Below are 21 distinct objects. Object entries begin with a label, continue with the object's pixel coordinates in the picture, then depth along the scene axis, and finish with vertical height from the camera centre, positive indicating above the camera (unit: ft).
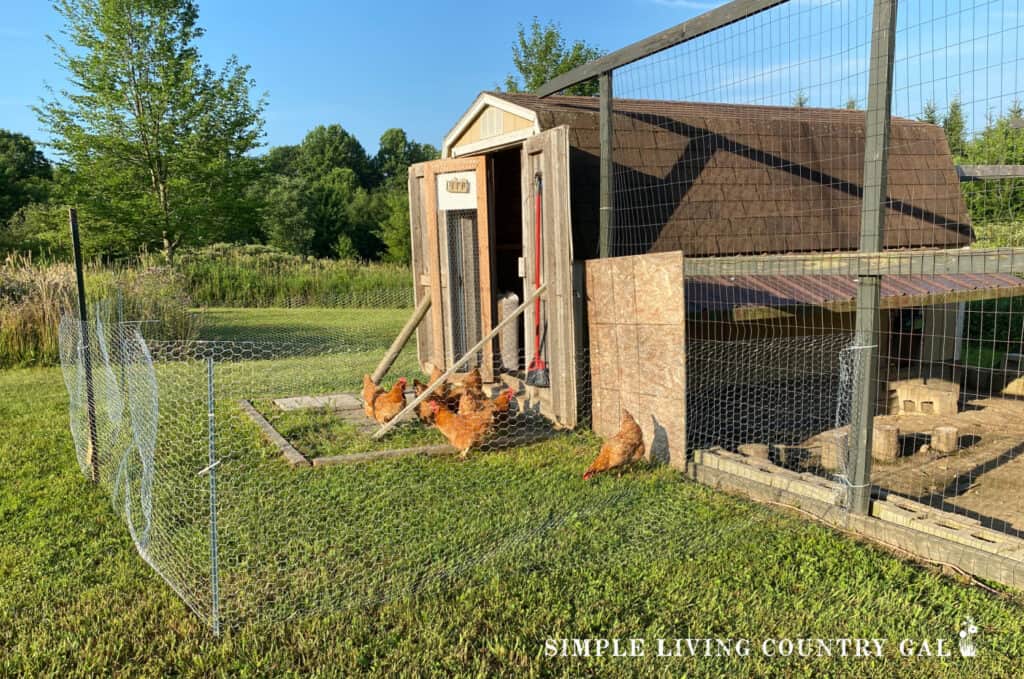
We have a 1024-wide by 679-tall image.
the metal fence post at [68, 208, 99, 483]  16.47 -2.90
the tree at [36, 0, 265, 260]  64.28 +11.86
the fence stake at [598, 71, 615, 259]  19.97 +1.85
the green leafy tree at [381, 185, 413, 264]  126.41 +3.19
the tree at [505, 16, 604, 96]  75.15 +19.93
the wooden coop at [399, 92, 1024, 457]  19.38 +0.38
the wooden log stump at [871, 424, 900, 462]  18.44 -5.41
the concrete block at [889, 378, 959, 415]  23.32 -5.38
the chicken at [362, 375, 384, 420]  21.57 -4.46
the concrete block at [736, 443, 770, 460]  16.92 -5.05
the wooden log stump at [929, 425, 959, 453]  18.69 -5.41
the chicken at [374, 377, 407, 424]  20.68 -4.54
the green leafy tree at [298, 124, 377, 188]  203.62 +29.13
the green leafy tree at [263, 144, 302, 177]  213.30 +29.75
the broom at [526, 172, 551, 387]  21.56 -3.11
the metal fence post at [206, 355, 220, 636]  9.78 -4.23
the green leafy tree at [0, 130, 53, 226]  115.22 +16.25
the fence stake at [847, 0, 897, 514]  12.54 -0.02
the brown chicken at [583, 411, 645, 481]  16.43 -4.81
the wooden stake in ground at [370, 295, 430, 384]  25.58 -3.32
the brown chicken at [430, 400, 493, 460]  18.06 -4.69
